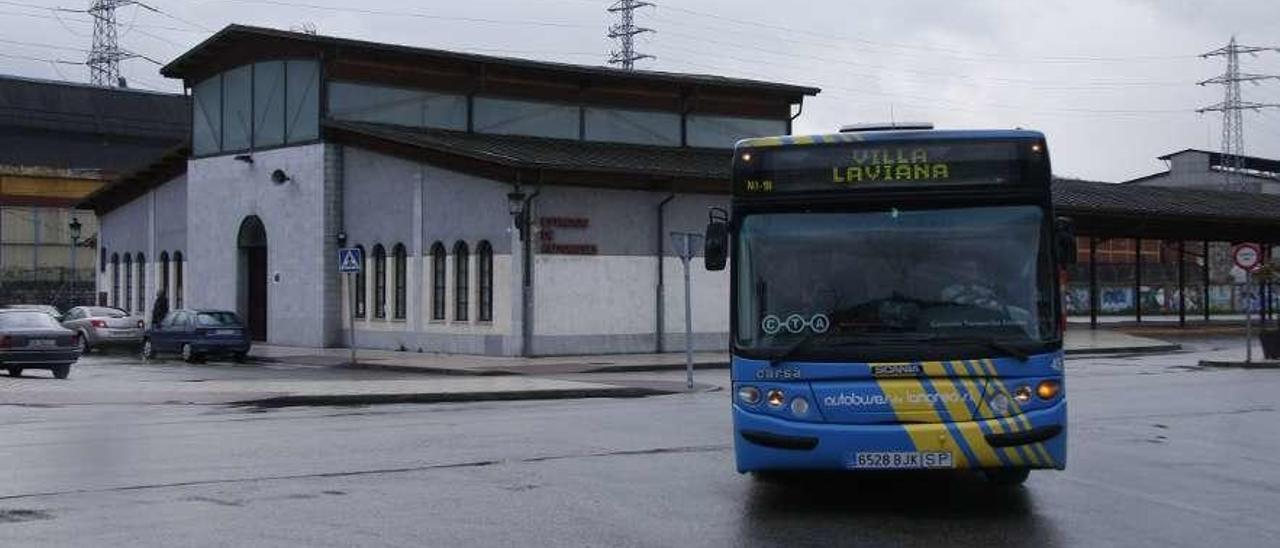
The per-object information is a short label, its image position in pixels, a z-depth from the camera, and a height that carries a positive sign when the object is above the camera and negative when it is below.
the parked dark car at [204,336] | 34.06 -1.18
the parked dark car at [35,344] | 26.23 -1.05
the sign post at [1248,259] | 31.36 +0.55
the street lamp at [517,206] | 31.89 +1.82
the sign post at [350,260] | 30.20 +0.57
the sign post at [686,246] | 24.89 +0.72
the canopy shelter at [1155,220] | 46.85 +2.21
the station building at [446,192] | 33.34 +2.44
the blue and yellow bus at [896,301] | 9.57 -0.11
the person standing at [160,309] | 41.50 -0.65
